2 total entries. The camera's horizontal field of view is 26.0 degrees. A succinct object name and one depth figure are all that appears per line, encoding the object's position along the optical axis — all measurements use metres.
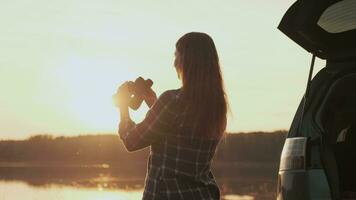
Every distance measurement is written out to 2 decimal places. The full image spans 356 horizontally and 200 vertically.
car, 4.47
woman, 3.78
